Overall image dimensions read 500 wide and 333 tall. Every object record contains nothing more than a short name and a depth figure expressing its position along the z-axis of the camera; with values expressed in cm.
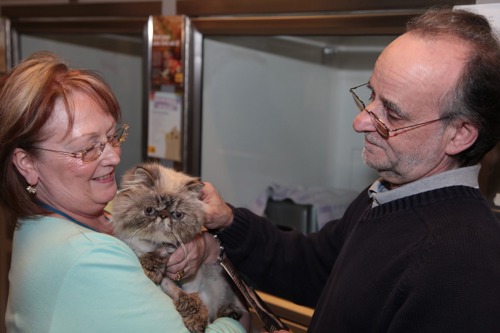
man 105
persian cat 138
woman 109
